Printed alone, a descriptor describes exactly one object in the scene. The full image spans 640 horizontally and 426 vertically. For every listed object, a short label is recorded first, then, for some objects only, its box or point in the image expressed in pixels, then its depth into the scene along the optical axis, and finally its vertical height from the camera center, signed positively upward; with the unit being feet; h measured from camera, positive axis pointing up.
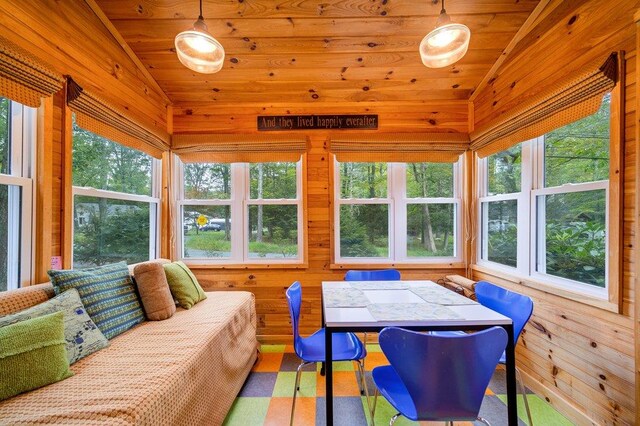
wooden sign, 9.55 +3.30
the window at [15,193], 5.02 +0.39
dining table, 4.32 -1.80
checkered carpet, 5.76 -4.43
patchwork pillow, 4.28 -1.91
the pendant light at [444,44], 4.71 +3.19
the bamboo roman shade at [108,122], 5.90 +2.32
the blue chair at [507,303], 4.97 -1.81
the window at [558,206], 5.58 +0.22
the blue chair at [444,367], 3.42 -2.00
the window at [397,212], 9.90 +0.07
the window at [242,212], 9.91 +0.05
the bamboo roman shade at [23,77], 4.38 +2.40
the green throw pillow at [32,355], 3.50 -1.97
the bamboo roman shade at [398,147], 9.41 +2.38
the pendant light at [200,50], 5.02 +3.22
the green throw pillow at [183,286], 7.18 -2.01
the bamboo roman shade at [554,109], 5.13 +2.46
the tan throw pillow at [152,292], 6.29 -1.87
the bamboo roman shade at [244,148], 9.39 +2.31
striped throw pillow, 5.12 -1.69
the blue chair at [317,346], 5.56 -2.94
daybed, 3.30 -2.47
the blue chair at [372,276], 7.84 -1.81
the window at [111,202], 6.45 +0.31
